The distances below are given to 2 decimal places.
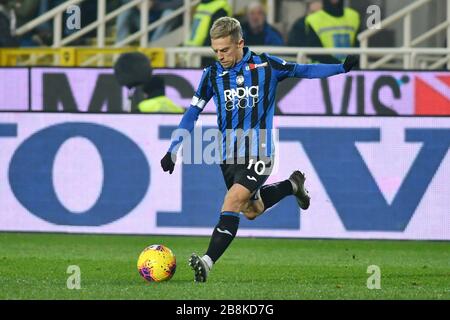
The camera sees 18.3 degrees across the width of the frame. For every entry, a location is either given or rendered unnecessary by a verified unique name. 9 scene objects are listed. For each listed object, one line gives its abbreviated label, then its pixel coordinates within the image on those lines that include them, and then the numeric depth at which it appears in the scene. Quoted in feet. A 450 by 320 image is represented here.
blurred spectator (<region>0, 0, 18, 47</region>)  61.36
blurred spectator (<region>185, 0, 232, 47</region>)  58.39
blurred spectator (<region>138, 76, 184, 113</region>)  48.67
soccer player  33.96
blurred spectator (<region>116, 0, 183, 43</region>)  65.41
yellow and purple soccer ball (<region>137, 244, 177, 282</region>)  33.40
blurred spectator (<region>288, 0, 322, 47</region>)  58.85
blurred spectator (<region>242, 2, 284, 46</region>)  59.11
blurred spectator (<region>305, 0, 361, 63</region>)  57.67
